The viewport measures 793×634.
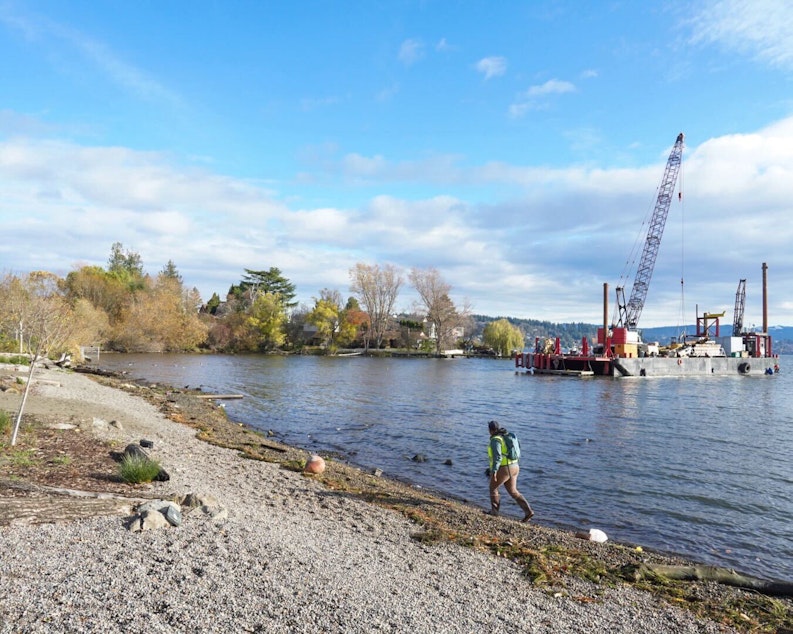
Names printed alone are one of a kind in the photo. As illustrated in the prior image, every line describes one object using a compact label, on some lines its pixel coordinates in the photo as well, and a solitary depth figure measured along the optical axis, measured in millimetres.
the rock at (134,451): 10812
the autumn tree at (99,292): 77125
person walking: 11531
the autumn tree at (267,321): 91112
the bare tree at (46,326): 12008
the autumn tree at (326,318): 96062
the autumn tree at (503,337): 108188
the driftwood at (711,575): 8041
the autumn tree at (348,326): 98438
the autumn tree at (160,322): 75750
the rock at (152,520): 7023
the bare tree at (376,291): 96625
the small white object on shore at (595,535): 10484
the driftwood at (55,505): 6941
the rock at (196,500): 8383
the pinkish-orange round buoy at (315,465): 13805
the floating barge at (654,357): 65688
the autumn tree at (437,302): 99875
